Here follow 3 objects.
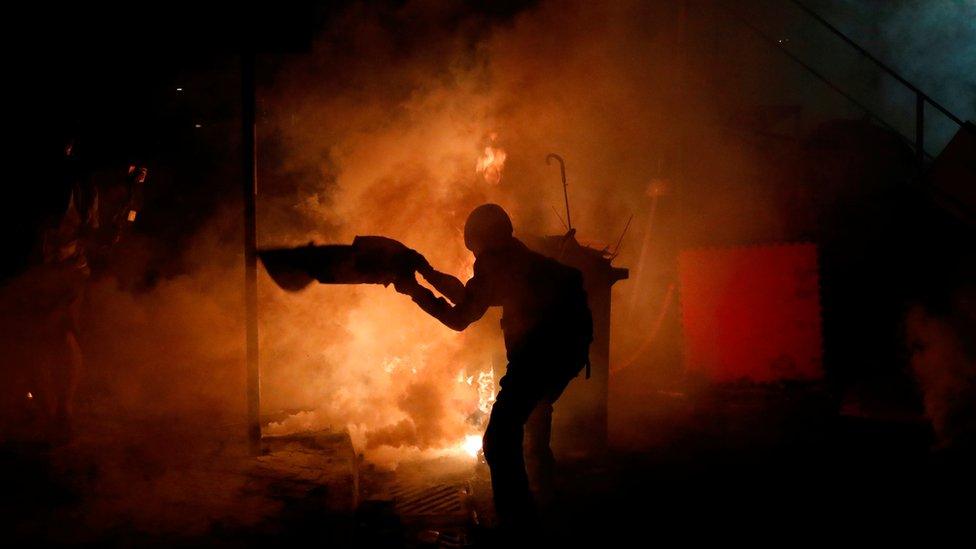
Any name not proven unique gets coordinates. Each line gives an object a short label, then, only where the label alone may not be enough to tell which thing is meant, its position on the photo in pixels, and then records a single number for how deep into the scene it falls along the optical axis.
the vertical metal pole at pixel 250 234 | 4.79
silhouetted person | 3.90
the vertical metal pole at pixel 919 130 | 8.98
